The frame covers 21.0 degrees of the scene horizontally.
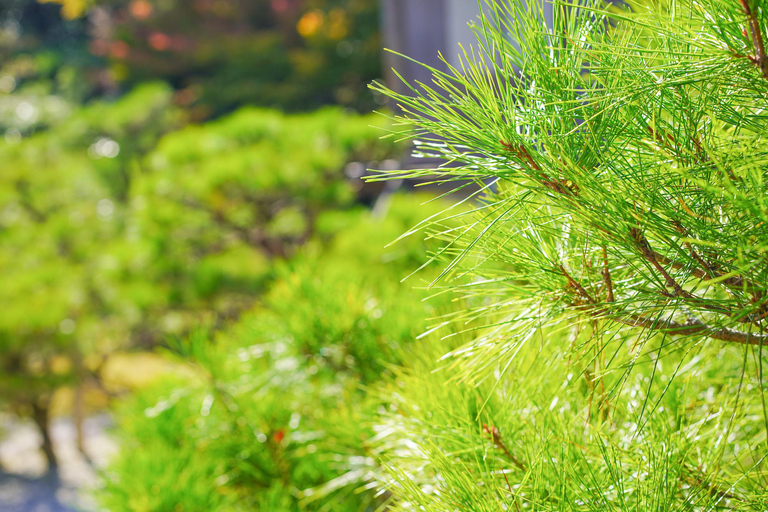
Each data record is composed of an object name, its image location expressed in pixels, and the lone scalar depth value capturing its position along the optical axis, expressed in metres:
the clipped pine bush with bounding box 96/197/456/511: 1.48
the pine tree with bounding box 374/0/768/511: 1.17
